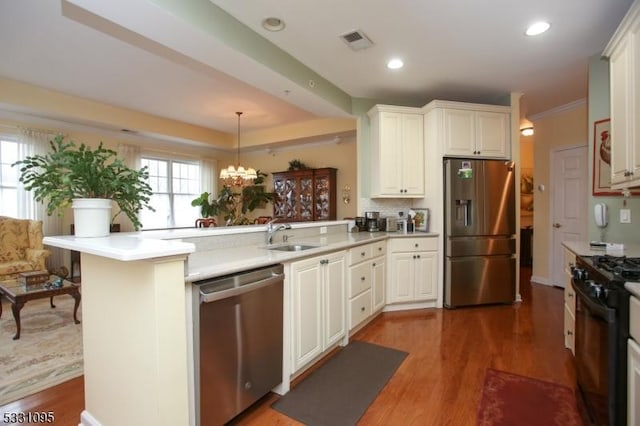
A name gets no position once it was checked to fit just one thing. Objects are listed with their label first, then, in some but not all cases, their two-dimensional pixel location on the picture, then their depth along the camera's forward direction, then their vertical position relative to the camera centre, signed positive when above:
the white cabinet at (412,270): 3.62 -0.72
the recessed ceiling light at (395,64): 3.13 +1.48
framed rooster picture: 2.84 +0.46
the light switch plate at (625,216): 2.69 -0.08
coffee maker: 3.99 -0.16
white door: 4.39 +0.09
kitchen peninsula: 1.31 -0.53
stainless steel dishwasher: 1.51 -0.70
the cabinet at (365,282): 2.84 -0.72
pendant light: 5.20 +0.58
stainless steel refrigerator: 3.69 -0.25
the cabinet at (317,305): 2.13 -0.72
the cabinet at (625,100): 1.83 +0.67
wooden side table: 2.89 -0.79
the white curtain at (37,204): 4.63 +0.16
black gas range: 1.37 -0.62
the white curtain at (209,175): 7.09 +0.80
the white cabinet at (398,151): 3.85 +0.71
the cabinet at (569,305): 2.35 -0.77
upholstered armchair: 4.09 -0.48
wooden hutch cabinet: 6.04 +0.30
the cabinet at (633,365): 1.25 -0.65
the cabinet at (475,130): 3.74 +0.95
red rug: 1.81 -1.22
